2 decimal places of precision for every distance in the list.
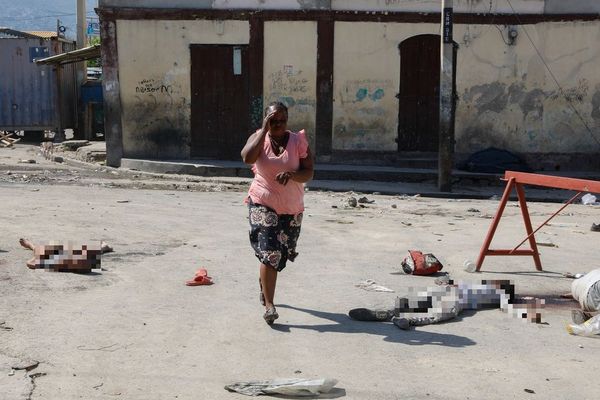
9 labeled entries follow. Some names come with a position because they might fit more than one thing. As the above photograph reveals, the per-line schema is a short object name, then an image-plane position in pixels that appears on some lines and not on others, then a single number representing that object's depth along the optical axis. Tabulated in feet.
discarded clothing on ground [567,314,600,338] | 20.15
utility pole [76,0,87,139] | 89.66
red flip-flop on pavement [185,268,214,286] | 24.48
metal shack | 84.69
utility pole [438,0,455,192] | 50.60
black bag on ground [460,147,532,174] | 57.41
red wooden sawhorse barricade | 24.34
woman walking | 20.52
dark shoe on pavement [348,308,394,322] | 21.27
